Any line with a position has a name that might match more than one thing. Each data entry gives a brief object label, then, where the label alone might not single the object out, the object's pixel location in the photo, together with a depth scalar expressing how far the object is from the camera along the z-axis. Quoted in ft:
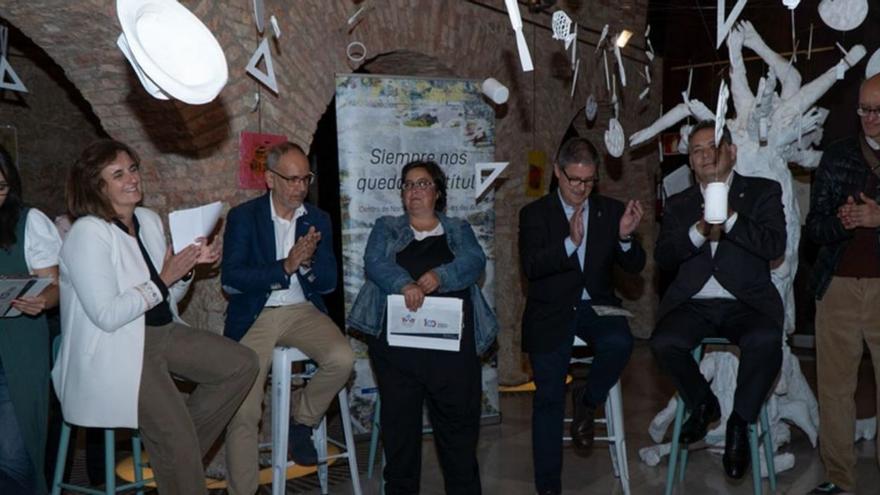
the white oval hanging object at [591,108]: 22.84
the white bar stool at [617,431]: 12.10
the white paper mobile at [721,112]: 9.07
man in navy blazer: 11.56
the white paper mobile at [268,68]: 13.46
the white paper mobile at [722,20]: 9.43
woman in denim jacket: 11.40
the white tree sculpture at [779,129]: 13.60
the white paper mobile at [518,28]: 8.17
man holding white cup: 11.02
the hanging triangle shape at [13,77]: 14.14
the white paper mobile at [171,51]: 9.48
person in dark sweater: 11.74
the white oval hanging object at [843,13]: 11.68
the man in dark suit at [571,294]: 11.80
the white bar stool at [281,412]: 11.55
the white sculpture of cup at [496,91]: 16.14
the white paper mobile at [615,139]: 14.93
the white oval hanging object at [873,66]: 13.42
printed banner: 15.28
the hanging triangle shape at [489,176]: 16.38
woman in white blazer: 9.52
